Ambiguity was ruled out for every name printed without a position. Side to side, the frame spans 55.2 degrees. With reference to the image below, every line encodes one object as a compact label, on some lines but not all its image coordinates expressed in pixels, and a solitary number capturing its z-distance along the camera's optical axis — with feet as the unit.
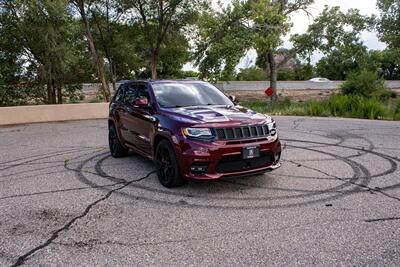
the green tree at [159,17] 72.74
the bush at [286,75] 204.54
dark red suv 17.43
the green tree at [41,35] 55.01
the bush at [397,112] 50.87
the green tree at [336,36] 84.79
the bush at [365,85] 79.05
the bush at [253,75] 188.85
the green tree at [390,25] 89.61
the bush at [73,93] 65.16
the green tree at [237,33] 72.45
